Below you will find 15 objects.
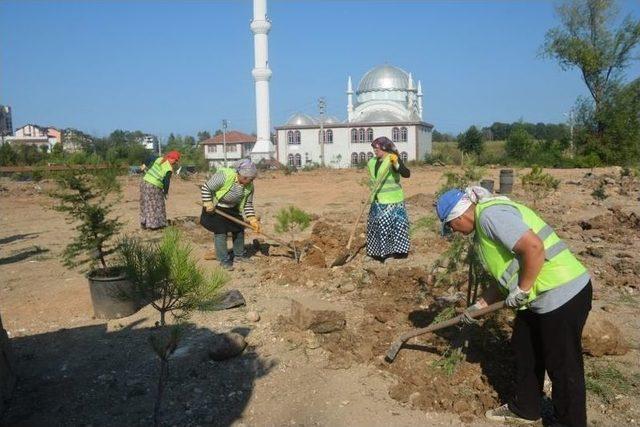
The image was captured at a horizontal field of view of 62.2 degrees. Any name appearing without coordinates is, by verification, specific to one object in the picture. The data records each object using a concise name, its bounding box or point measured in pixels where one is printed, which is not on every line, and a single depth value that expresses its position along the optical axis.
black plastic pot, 5.00
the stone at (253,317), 4.94
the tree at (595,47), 30.66
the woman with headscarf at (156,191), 9.05
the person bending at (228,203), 6.42
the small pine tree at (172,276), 3.03
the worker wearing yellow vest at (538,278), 2.74
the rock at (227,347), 4.11
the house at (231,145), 64.31
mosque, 48.59
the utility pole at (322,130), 46.41
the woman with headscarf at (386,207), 6.23
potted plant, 5.00
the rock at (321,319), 4.43
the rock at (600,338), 3.92
